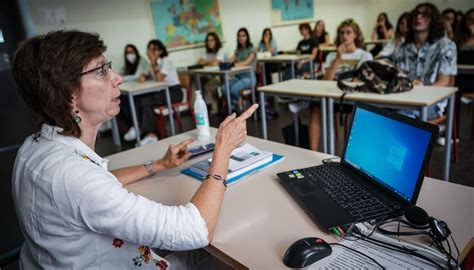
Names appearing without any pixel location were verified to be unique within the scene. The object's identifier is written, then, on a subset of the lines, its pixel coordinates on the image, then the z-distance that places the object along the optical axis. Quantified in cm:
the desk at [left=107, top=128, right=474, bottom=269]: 85
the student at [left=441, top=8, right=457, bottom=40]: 583
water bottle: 178
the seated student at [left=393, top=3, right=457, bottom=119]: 272
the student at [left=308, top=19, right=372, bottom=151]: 323
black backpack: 235
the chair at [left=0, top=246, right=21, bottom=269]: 114
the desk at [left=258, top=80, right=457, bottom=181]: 215
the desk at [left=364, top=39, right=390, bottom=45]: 713
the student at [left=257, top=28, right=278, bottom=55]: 661
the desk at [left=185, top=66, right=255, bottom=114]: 480
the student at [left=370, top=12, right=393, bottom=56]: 805
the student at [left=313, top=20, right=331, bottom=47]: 772
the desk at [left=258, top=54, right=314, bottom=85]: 542
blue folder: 128
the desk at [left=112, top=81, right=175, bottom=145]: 393
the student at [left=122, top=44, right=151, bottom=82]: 501
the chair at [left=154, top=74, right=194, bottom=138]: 429
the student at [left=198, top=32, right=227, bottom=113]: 561
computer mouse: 78
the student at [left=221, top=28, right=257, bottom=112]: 516
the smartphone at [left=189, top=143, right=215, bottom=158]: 158
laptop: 90
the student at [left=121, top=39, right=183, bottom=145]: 438
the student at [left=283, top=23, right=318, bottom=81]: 573
